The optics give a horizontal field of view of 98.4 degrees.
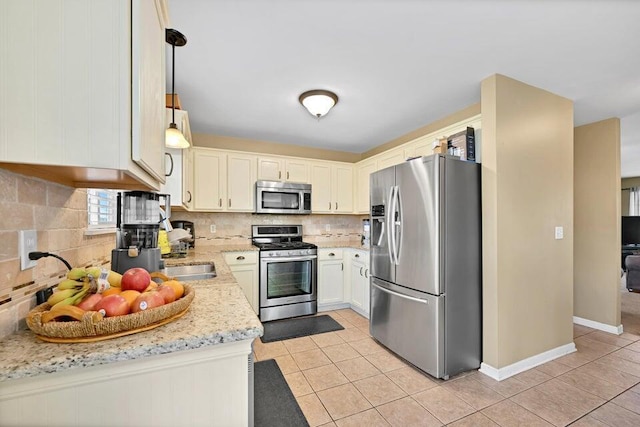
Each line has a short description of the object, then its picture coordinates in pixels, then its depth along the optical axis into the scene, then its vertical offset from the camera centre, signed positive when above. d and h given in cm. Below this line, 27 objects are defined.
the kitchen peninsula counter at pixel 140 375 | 67 -43
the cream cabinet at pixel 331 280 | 375 -87
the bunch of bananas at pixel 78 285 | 85 -23
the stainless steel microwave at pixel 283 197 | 365 +27
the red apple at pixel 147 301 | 86 -27
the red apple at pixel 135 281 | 96 -22
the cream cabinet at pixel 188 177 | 248 +41
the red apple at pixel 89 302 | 83 -26
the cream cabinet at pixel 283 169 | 374 +67
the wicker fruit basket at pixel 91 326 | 74 -30
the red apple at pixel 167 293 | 95 -27
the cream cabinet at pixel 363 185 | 407 +49
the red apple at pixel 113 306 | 82 -27
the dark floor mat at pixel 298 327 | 300 -128
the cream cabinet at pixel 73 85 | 66 +33
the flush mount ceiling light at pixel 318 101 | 250 +107
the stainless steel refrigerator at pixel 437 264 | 218 -39
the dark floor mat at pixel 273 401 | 175 -129
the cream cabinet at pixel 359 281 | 347 -84
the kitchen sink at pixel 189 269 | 218 -43
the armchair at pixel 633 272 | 444 -91
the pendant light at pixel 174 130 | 168 +55
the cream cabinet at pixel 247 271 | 327 -65
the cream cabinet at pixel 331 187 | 409 +45
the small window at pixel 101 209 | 148 +4
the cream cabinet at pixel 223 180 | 342 +47
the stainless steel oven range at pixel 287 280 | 339 -80
